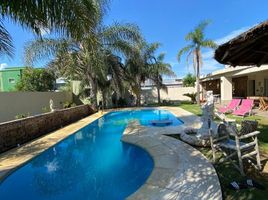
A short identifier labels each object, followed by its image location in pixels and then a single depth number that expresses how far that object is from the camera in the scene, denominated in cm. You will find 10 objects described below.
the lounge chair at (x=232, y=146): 333
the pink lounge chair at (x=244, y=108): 859
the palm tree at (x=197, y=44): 1460
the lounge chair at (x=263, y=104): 1007
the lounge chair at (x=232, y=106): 978
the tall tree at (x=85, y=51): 1162
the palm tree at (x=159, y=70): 1763
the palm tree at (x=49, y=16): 316
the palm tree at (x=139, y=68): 1625
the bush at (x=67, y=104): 1363
